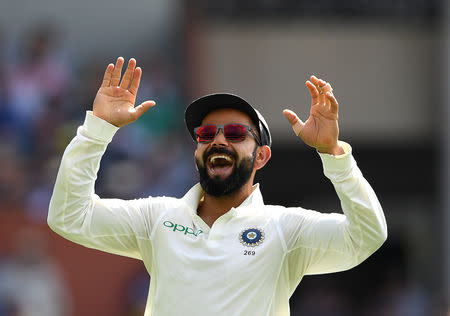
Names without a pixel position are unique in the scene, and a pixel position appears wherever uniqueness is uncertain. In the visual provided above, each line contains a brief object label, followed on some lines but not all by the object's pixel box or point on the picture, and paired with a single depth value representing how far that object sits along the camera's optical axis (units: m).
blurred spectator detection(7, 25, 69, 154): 23.25
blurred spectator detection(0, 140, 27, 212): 21.34
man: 9.29
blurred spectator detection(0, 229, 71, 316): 19.95
